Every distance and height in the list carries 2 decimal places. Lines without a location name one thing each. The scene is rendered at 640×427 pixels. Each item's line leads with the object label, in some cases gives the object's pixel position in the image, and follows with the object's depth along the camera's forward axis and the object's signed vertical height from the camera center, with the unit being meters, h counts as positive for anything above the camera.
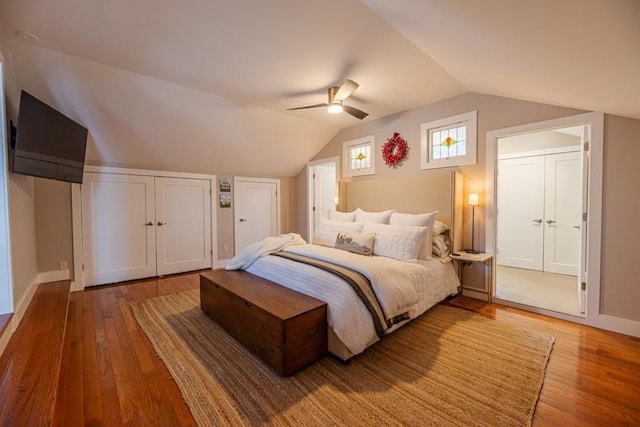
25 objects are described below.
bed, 2.14 -0.57
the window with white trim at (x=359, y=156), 4.77 +0.93
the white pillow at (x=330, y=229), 3.75 -0.32
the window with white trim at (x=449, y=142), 3.58 +0.91
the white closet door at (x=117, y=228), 3.99 -0.31
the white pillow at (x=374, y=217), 3.76 -0.15
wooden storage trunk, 1.92 -0.89
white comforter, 2.06 -0.70
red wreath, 4.27 +0.90
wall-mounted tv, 2.22 +0.62
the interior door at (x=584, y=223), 2.80 -0.18
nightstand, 3.34 -0.89
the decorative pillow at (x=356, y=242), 3.25 -0.44
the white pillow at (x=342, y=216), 4.20 -0.15
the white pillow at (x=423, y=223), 3.18 -0.21
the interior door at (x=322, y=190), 6.02 +0.37
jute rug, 1.60 -1.22
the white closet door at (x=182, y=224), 4.63 -0.30
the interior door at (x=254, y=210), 5.49 -0.06
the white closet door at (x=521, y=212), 4.89 -0.12
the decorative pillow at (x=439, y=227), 3.49 -0.28
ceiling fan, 2.81 +1.20
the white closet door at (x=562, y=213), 4.50 -0.13
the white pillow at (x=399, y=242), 3.04 -0.41
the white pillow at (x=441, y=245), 3.35 -0.50
